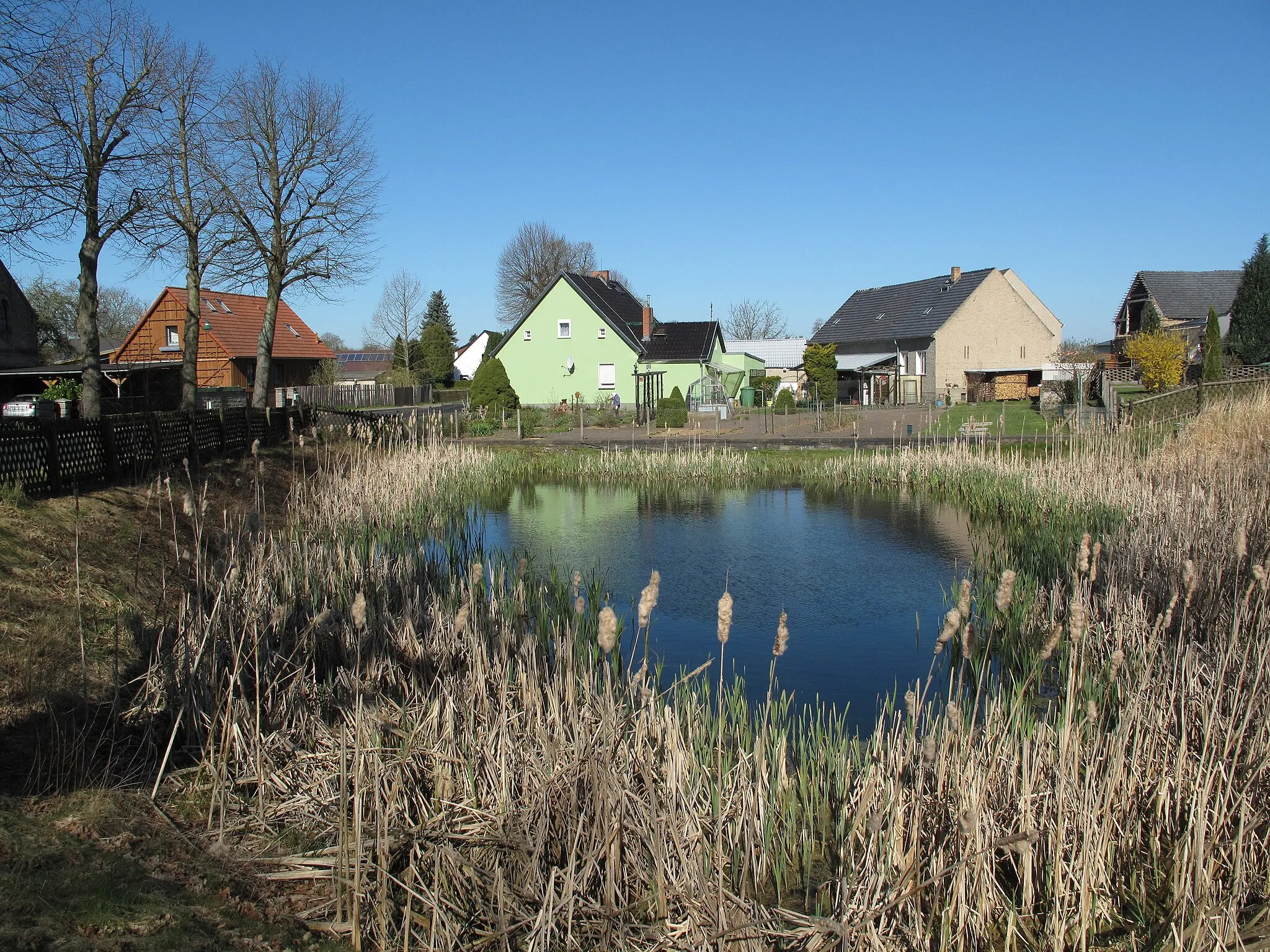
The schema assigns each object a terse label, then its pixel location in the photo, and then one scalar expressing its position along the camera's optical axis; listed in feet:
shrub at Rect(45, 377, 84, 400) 93.76
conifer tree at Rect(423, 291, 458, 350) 249.55
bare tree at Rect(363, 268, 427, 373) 215.10
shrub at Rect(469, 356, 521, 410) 122.52
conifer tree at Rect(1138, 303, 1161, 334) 149.07
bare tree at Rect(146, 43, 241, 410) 72.02
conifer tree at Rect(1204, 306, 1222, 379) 100.63
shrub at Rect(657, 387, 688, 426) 103.86
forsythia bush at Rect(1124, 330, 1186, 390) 109.40
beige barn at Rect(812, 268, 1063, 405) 154.30
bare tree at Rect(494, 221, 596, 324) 220.23
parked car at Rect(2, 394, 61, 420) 87.45
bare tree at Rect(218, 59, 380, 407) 87.45
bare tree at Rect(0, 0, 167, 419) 57.16
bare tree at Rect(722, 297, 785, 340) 285.23
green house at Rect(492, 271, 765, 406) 139.54
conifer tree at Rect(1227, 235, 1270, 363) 122.31
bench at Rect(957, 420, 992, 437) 81.92
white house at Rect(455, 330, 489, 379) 243.19
